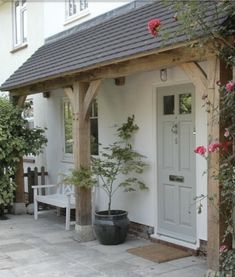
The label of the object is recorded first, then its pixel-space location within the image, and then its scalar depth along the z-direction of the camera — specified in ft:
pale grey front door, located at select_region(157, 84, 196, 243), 23.40
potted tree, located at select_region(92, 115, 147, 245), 24.27
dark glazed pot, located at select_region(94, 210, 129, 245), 24.13
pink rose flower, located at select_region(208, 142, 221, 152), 14.34
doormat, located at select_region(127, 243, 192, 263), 21.70
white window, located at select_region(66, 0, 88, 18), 33.31
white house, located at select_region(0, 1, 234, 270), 20.07
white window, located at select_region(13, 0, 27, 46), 43.04
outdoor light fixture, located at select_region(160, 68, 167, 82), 24.18
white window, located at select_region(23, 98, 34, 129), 40.40
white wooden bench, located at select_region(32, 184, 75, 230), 28.84
